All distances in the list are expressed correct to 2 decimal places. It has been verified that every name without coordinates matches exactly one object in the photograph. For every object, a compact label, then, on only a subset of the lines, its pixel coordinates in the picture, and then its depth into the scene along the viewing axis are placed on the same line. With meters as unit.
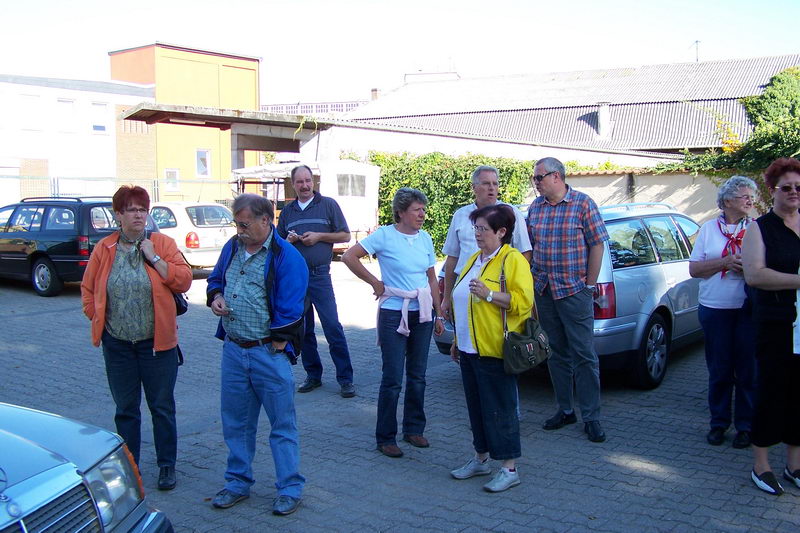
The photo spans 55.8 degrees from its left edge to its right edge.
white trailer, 19.70
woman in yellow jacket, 4.46
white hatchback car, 15.62
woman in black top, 4.48
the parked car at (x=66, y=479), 2.65
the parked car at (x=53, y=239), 13.43
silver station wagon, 6.48
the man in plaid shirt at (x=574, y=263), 5.62
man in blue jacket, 4.38
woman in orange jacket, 4.62
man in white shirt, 5.62
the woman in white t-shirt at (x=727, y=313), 5.43
